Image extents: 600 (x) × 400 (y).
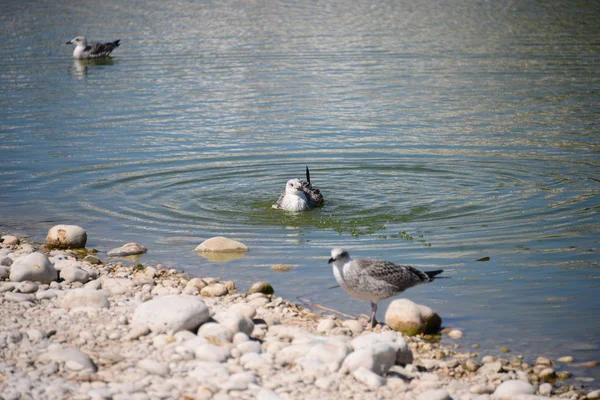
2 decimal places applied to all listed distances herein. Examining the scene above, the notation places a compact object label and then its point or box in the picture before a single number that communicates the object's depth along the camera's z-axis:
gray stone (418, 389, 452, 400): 15.95
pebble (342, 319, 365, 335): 19.92
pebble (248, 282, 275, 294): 22.78
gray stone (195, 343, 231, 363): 17.05
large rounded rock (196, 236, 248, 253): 26.56
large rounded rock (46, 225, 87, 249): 27.42
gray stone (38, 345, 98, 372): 16.56
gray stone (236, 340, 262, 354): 17.62
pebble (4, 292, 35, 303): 20.64
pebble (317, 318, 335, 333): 19.75
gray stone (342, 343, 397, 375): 16.70
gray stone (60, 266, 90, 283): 22.92
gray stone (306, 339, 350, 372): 16.83
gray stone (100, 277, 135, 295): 22.02
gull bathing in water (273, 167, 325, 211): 30.69
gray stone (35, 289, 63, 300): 21.14
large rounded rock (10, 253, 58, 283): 22.31
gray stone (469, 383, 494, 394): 16.81
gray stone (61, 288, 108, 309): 20.28
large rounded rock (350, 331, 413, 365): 17.59
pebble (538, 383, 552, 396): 17.02
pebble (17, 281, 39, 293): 21.52
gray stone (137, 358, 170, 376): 16.45
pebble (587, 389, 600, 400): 16.94
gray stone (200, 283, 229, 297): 22.47
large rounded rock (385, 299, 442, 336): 19.97
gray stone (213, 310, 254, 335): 18.42
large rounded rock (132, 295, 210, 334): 18.30
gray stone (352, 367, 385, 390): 16.30
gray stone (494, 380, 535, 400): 16.50
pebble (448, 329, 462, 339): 19.95
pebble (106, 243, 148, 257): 26.69
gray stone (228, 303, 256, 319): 20.14
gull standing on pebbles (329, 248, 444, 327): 19.77
